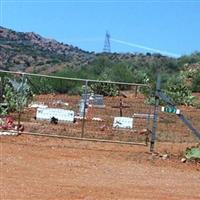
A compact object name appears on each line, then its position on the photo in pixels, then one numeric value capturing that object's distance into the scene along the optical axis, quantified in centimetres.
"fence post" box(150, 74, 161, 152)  1457
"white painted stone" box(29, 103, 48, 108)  1997
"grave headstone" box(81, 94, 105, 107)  2173
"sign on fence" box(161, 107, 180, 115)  1418
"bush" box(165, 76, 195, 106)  2936
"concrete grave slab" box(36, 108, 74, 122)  1816
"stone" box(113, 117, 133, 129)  1762
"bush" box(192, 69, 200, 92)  3656
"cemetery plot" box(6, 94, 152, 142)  1689
